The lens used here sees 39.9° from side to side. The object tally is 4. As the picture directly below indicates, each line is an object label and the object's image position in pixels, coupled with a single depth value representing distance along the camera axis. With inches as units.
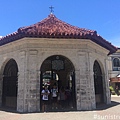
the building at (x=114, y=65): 1159.0
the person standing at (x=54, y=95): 402.4
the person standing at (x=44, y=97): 370.5
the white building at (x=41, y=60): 363.9
